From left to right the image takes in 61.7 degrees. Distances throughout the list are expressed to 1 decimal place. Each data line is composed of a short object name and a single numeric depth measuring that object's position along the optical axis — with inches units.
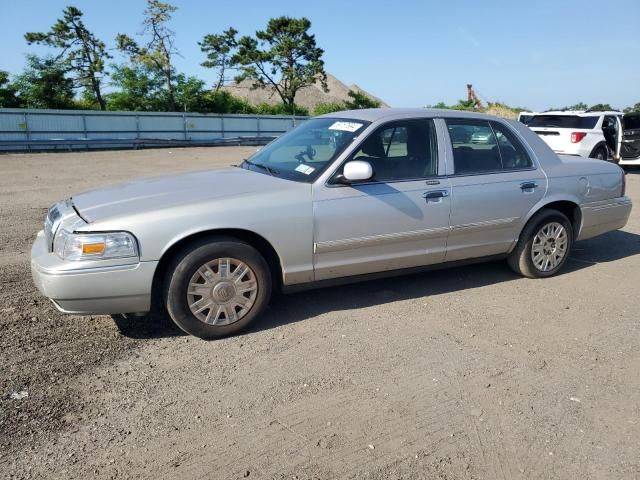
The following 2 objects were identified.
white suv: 542.3
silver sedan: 141.7
